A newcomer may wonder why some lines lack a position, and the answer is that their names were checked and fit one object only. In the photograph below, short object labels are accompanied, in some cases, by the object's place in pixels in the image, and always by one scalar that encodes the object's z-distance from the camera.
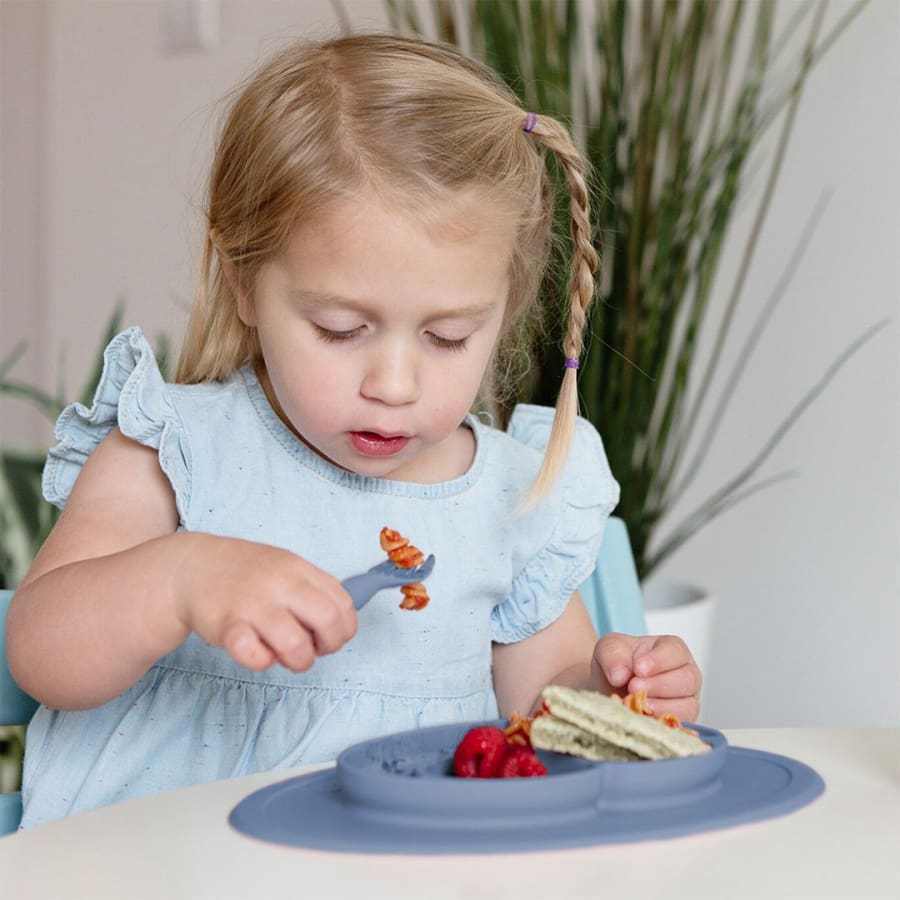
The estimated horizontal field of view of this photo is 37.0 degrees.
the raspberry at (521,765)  0.66
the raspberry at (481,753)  0.69
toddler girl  0.93
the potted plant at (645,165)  1.94
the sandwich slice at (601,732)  0.67
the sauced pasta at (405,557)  0.85
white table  0.54
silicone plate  0.59
